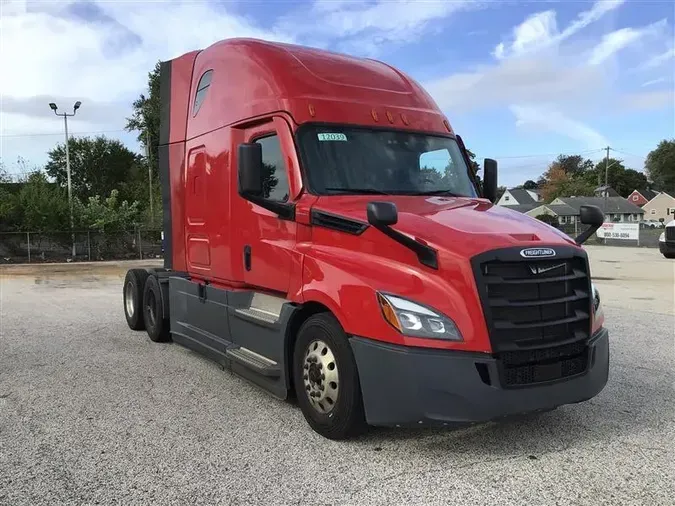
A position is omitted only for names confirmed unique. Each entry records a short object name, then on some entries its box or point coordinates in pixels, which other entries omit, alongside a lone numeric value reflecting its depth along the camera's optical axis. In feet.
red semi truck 12.89
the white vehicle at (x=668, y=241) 80.12
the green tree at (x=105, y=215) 102.99
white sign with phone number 132.92
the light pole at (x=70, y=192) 99.45
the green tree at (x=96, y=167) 207.62
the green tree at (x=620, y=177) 408.05
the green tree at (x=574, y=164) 447.22
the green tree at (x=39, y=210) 96.73
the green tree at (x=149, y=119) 139.95
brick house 382.12
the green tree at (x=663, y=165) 387.96
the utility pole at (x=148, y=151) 150.30
